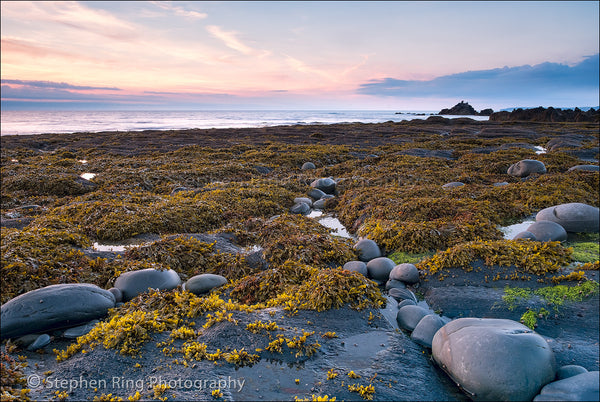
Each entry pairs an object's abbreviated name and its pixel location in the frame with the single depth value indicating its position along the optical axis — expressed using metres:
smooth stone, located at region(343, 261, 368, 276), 4.05
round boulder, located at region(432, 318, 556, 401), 2.12
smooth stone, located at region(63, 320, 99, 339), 2.86
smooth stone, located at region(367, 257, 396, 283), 4.05
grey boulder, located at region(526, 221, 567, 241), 4.66
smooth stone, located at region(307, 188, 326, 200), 8.29
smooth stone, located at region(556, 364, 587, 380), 2.18
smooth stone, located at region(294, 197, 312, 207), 7.69
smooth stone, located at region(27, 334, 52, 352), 2.70
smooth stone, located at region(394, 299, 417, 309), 3.41
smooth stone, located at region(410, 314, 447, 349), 2.81
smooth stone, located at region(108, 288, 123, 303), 3.52
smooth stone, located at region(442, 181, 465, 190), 7.93
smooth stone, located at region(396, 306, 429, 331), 3.03
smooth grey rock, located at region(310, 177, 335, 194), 8.83
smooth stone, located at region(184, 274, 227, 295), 3.75
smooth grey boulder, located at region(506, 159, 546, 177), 9.31
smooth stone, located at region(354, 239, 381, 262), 4.70
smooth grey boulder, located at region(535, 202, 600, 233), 4.96
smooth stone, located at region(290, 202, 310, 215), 7.24
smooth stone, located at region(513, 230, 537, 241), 4.53
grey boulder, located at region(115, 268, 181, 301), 3.61
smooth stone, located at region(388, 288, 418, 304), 3.61
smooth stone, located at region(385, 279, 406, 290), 3.81
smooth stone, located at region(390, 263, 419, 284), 3.90
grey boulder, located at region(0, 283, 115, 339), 2.80
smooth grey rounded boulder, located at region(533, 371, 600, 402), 1.88
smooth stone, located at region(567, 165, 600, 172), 8.98
